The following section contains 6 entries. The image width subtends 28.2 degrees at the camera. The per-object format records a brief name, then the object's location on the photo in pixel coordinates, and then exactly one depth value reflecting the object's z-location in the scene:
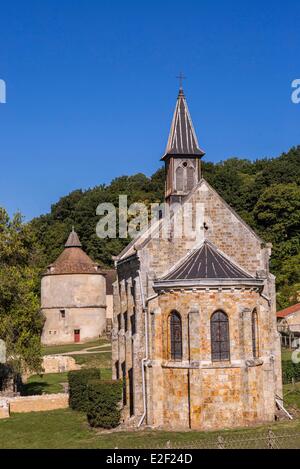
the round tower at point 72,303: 67.31
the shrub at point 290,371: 38.16
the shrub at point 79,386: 31.05
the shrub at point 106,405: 26.66
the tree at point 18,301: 32.56
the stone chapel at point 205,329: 26.03
